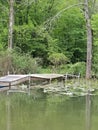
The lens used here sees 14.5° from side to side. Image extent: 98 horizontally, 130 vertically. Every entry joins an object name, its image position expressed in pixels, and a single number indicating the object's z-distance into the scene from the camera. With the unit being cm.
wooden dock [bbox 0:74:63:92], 1956
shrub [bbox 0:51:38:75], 2283
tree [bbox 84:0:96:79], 2431
